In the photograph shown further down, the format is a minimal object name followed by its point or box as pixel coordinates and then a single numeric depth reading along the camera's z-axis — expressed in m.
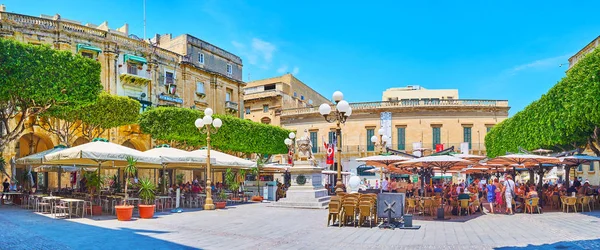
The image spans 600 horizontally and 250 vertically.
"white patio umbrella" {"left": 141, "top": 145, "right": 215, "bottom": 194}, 16.88
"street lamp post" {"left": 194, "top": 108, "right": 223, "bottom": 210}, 16.98
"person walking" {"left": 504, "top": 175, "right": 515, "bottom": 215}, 15.48
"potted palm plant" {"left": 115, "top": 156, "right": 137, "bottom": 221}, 13.05
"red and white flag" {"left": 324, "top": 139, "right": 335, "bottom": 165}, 26.64
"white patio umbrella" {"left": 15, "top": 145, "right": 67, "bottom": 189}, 16.38
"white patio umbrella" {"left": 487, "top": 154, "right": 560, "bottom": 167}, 16.08
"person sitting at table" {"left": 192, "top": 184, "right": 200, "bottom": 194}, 21.30
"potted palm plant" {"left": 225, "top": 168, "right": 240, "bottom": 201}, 23.03
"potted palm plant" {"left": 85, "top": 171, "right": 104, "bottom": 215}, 14.73
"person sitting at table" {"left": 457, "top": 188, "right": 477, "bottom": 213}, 14.99
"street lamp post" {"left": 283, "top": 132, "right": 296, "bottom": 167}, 23.81
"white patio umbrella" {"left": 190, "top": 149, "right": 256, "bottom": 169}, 18.97
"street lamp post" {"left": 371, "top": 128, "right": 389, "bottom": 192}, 21.24
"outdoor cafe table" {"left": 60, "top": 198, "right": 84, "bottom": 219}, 13.20
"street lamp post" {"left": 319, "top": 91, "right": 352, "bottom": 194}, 14.20
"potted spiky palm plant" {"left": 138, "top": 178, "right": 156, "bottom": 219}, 13.77
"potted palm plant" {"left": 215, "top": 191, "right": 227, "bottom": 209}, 18.36
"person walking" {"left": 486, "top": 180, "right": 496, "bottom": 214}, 16.07
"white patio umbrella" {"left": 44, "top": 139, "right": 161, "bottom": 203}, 13.78
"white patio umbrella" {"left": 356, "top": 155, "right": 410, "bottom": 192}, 16.06
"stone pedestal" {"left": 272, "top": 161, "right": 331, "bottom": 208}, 18.83
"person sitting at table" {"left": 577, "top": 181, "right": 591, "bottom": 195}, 16.94
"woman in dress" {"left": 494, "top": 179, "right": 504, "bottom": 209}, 16.73
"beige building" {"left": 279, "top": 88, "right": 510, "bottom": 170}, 41.69
